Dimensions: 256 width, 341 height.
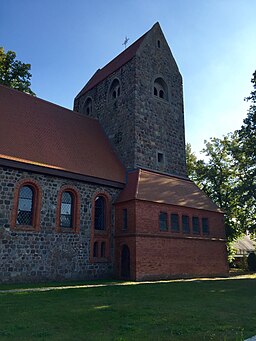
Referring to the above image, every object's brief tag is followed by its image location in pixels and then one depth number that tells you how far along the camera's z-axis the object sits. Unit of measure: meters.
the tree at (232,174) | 22.12
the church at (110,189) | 14.62
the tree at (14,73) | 22.77
